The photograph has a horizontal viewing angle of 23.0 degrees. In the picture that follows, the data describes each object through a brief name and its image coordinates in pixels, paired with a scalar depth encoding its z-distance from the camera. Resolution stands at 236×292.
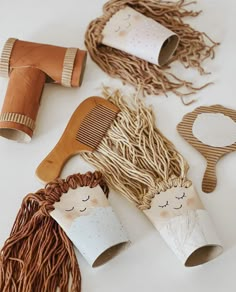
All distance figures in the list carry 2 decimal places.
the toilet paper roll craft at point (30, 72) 1.50
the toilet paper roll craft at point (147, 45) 1.62
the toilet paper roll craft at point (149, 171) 1.31
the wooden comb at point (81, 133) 1.46
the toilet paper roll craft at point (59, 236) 1.29
